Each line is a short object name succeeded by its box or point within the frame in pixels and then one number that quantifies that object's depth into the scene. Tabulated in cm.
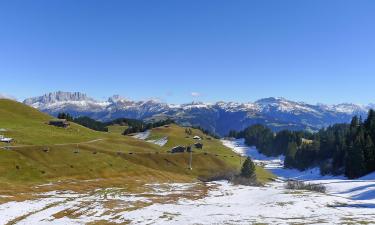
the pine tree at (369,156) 16525
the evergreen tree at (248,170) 15775
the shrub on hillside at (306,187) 11826
